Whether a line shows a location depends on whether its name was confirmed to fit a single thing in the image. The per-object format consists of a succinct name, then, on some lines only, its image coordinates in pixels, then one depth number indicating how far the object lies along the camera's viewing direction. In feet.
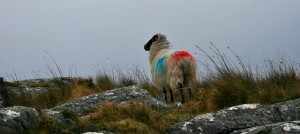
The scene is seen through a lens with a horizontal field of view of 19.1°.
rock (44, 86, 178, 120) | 52.66
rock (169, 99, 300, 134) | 34.05
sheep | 58.58
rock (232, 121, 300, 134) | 27.73
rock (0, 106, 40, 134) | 36.55
